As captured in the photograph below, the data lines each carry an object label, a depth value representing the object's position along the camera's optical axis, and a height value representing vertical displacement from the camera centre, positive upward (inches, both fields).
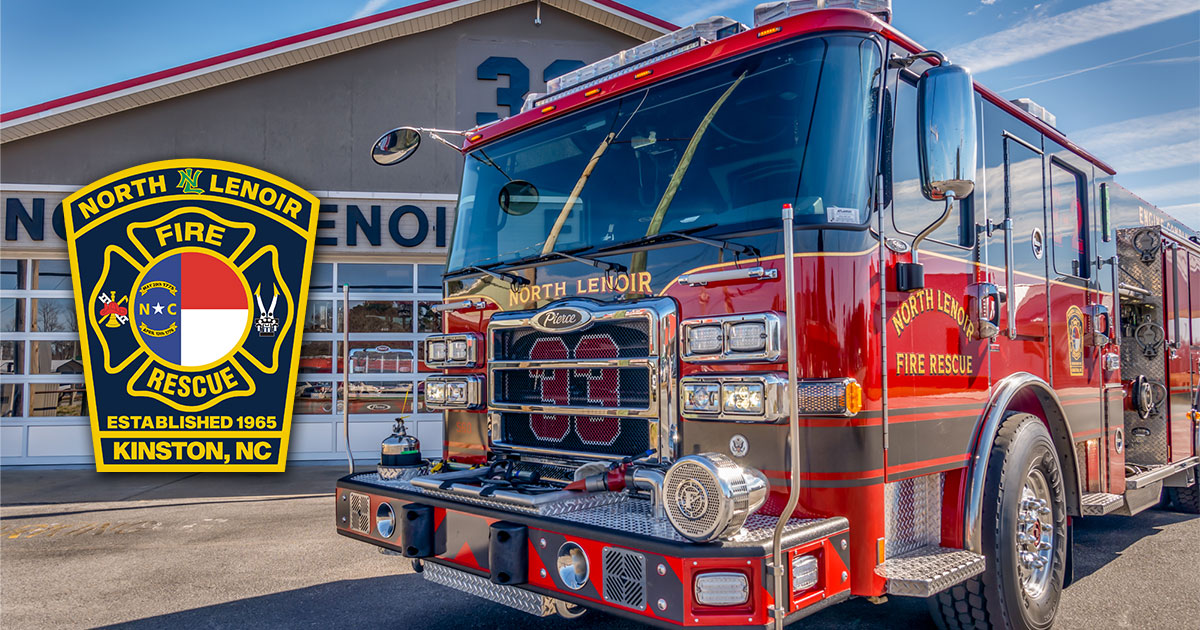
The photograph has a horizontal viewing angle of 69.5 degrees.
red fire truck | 114.2 -0.1
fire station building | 412.5 +89.5
